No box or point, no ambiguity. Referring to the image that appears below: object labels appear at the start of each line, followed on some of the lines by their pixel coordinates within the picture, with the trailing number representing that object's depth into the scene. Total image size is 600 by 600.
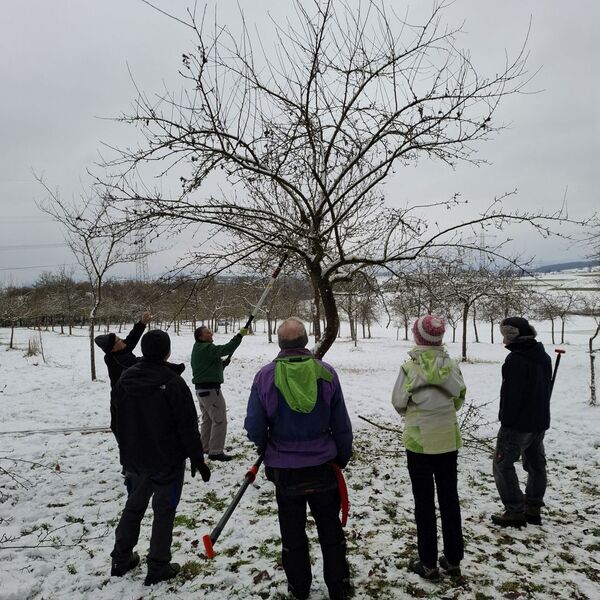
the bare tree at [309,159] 4.32
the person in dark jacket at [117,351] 4.83
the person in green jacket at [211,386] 5.66
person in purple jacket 2.73
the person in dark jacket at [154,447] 3.07
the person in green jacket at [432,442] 3.03
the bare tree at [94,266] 11.15
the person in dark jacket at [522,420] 3.77
